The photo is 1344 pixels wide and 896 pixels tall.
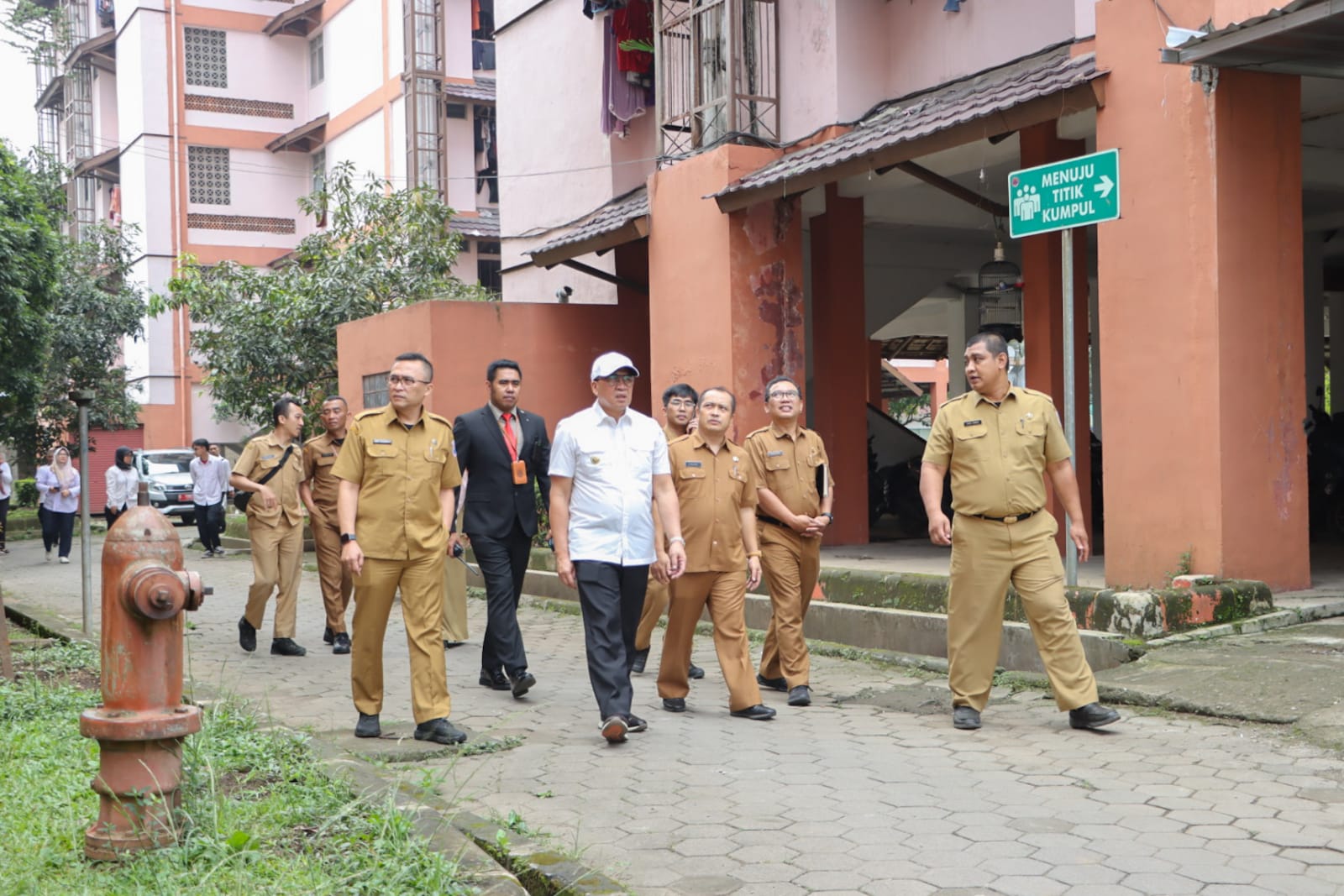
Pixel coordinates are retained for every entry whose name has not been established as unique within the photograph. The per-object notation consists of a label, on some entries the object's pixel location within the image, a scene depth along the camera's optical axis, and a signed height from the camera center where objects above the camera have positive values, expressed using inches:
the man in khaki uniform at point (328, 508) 390.9 -14.9
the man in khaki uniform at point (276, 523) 389.1 -19.0
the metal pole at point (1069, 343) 326.6 +24.0
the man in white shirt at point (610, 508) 262.5 -11.3
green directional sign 314.7 +58.2
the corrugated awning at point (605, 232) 554.9 +90.9
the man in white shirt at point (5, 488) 832.9 -16.1
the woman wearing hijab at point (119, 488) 754.2 -15.8
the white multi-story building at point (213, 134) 1397.6 +336.0
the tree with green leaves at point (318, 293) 789.9 +95.0
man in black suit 312.5 -12.6
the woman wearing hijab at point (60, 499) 783.7 -22.2
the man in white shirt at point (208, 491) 787.4 -19.4
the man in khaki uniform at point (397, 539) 257.4 -16.2
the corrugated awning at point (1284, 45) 292.7 +89.4
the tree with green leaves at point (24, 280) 503.5 +70.8
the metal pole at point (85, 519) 388.8 -17.1
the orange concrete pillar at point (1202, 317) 332.5 +30.3
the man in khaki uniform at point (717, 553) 279.9 -21.8
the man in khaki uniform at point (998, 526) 259.0 -16.0
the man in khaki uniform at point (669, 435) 330.3 +3.3
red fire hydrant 167.0 -30.5
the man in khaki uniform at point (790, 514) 302.5 -15.0
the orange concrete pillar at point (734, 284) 500.4 +60.8
